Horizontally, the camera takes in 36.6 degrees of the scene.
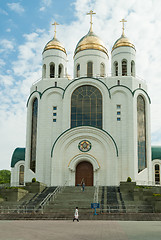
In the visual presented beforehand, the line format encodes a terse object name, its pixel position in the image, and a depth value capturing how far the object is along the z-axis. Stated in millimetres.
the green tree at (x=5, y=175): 52458
